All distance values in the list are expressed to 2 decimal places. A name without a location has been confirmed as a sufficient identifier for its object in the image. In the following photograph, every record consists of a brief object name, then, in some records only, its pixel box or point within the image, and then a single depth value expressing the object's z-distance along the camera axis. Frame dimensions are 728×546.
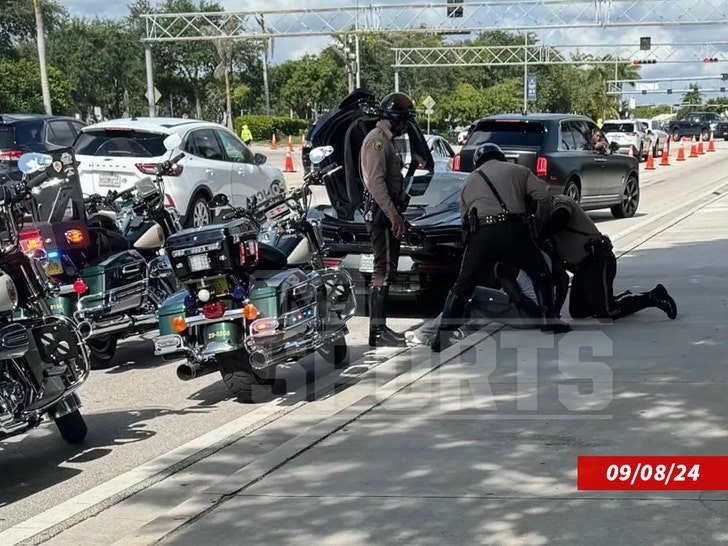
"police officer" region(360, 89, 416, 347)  8.48
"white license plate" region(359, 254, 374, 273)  10.05
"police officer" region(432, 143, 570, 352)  8.23
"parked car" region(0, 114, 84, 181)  18.52
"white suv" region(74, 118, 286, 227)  15.52
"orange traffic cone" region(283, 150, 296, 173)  34.32
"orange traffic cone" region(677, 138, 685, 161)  43.38
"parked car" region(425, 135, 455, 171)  23.22
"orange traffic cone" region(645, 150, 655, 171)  37.00
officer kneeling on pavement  9.12
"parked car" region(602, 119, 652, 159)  42.19
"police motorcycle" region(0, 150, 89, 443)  5.88
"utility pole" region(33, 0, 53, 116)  38.25
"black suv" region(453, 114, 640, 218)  17.25
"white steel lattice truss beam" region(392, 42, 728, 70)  63.78
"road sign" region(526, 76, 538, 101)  59.28
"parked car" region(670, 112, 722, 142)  68.98
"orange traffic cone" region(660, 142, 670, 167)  39.61
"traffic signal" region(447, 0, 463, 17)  43.12
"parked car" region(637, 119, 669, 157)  45.43
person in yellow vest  43.67
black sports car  9.48
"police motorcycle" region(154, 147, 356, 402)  7.13
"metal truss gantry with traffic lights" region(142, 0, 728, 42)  46.34
